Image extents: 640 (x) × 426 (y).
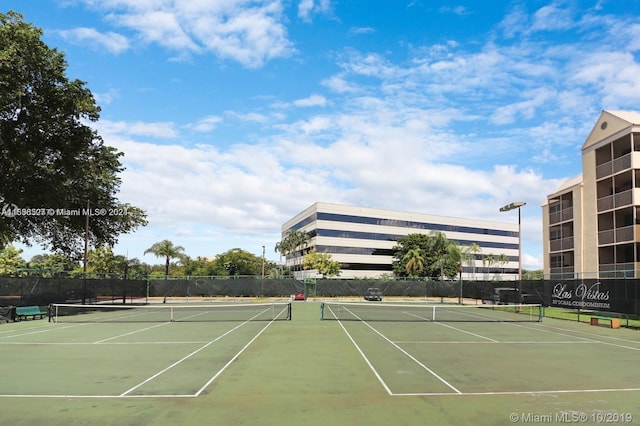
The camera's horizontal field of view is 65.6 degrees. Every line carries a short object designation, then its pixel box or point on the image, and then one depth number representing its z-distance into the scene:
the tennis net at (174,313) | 32.94
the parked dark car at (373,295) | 60.71
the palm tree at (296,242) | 104.55
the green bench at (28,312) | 31.38
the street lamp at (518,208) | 38.41
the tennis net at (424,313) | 34.72
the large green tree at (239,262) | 110.19
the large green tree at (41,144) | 32.97
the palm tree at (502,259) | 122.56
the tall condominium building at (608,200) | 41.78
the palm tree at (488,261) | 120.72
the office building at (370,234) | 100.19
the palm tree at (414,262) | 92.12
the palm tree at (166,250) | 90.25
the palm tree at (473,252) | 114.85
